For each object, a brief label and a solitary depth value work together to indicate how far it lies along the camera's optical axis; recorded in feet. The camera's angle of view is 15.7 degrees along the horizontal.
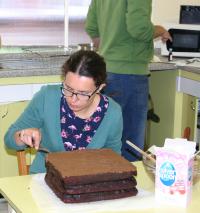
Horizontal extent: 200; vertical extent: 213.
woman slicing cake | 9.53
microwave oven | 16.62
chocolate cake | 8.06
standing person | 12.66
